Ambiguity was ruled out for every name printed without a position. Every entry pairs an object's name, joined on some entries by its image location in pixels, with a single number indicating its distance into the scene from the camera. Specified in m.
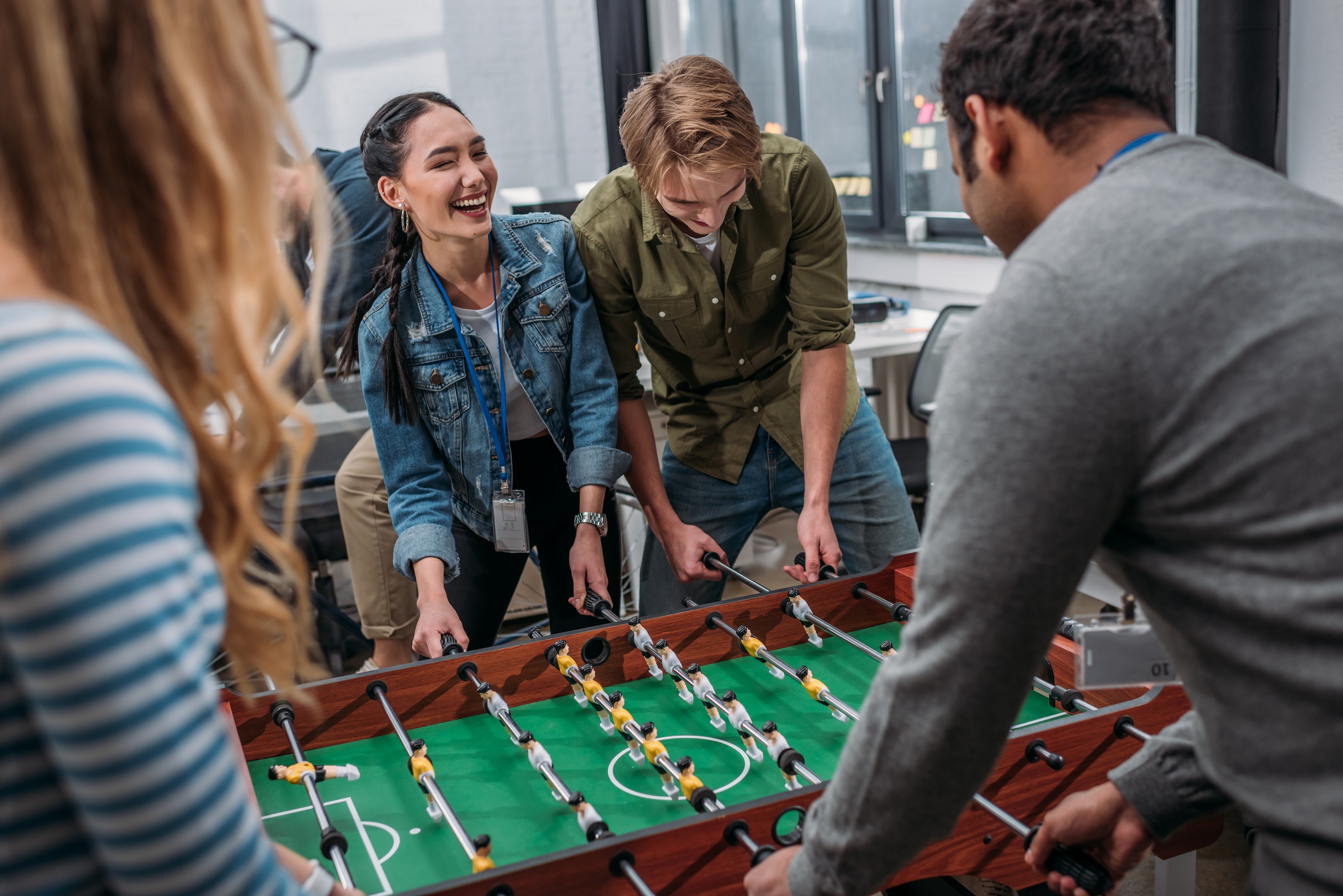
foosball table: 1.23
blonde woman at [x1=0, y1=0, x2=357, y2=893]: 0.54
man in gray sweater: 0.78
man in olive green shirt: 2.31
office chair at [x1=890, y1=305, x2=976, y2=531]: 4.14
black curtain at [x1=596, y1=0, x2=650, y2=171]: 5.17
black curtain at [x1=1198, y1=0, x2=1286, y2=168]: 3.10
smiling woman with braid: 2.12
